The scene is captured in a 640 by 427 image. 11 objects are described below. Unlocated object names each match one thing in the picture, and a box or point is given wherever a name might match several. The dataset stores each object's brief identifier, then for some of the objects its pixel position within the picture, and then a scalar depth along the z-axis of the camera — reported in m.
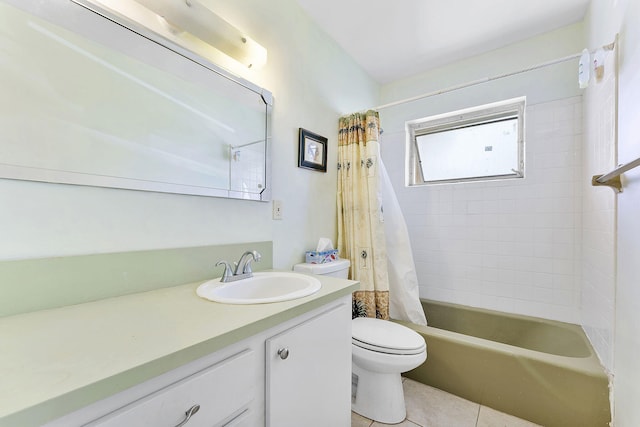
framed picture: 1.74
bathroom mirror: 0.81
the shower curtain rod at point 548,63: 1.22
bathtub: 1.29
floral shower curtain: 1.86
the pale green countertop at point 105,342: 0.43
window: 2.10
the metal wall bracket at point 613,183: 1.06
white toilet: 1.36
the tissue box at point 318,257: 1.70
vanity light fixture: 1.01
